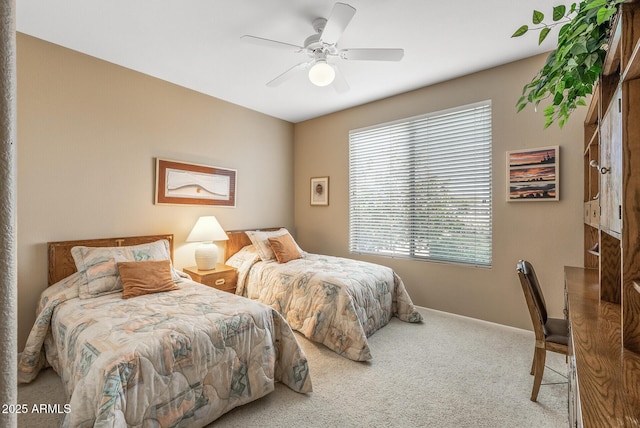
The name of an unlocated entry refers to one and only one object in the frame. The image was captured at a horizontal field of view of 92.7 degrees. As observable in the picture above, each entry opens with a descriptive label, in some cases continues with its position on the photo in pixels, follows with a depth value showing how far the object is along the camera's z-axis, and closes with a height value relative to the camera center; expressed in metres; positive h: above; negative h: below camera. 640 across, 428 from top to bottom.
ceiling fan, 2.04 +1.27
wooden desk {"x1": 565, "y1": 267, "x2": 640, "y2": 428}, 0.77 -0.47
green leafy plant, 1.22 +0.70
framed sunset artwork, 2.88 +0.43
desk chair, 1.94 -0.76
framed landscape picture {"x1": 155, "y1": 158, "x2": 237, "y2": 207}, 3.47 +0.37
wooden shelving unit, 0.85 -0.18
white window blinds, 3.36 +0.37
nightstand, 3.36 -0.71
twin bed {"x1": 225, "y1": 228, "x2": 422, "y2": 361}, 2.74 -0.79
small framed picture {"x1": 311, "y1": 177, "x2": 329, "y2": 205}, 4.73 +0.39
